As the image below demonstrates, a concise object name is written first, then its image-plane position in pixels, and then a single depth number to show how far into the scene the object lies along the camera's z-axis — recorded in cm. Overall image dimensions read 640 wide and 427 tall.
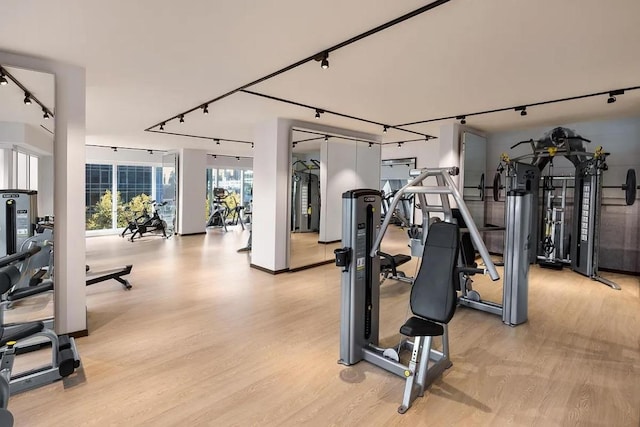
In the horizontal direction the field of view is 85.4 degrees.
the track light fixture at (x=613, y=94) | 384
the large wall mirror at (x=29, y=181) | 304
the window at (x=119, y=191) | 918
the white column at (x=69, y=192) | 307
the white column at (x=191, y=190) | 946
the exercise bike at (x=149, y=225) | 905
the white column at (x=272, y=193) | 541
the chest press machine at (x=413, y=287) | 226
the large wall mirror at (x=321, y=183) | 585
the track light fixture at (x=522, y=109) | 462
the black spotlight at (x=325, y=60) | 284
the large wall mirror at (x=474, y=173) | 626
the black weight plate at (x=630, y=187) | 497
